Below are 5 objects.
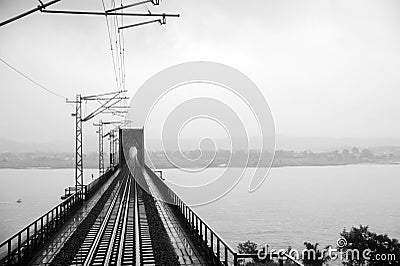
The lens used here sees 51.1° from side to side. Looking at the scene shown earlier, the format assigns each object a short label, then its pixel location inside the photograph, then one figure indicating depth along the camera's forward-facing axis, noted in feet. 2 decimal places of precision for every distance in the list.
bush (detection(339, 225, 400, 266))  109.09
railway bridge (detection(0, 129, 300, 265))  31.94
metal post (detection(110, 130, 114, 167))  178.16
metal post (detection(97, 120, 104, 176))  150.08
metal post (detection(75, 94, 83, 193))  97.70
